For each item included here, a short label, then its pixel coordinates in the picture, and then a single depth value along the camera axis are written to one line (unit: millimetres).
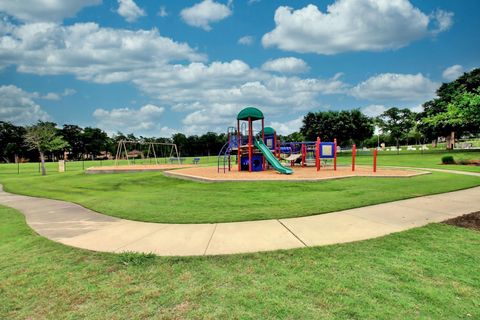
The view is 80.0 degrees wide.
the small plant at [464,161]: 23497
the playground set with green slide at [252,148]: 18797
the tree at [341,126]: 49816
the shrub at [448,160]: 23859
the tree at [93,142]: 104438
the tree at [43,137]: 31375
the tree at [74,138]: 100944
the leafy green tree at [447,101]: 43056
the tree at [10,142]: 86188
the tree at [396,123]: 61097
